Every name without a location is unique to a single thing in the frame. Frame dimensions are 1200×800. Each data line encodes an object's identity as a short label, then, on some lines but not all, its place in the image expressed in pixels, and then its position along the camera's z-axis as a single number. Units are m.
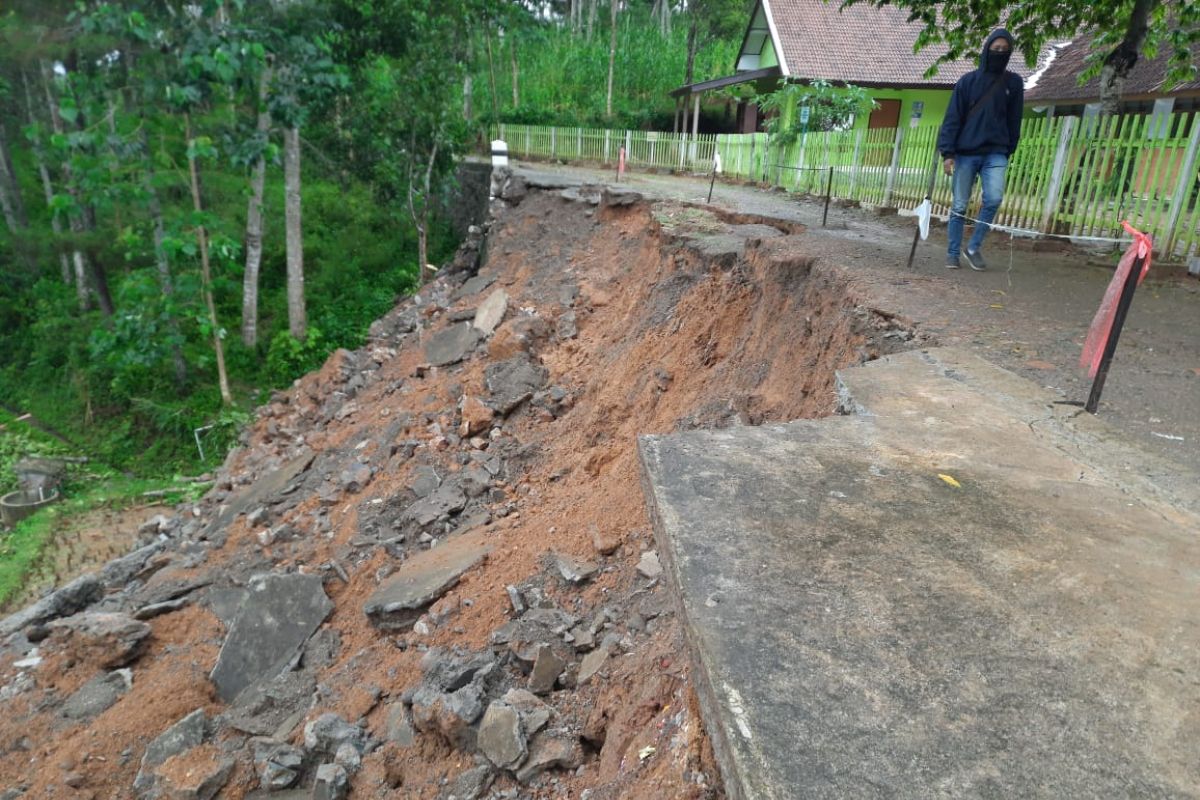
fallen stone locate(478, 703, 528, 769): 2.64
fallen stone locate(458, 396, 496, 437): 7.16
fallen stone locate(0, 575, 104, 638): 6.98
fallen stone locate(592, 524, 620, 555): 3.77
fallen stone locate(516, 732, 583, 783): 2.57
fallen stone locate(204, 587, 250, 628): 5.72
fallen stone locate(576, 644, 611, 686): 2.91
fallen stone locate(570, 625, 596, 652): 3.14
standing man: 5.77
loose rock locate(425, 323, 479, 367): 9.33
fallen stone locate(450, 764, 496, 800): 2.66
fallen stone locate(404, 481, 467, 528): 5.83
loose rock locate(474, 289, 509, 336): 9.46
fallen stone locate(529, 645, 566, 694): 3.00
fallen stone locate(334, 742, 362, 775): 3.16
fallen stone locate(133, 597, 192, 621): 6.09
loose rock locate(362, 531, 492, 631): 4.37
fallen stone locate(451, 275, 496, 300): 11.46
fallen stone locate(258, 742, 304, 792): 3.40
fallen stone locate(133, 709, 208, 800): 3.99
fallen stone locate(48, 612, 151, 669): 5.61
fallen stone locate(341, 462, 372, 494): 7.23
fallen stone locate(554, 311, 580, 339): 8.67
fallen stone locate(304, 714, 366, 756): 3.40
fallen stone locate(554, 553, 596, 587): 3.67
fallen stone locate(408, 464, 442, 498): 6.41
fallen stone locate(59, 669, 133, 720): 5.09
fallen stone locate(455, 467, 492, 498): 6.06
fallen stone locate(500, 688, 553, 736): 2.72
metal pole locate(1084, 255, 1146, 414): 2.89
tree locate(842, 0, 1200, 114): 7.07
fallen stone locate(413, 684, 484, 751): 2.90
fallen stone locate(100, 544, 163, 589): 7.54
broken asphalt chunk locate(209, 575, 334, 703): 4.89
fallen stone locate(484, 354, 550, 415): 7.39
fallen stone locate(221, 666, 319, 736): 4.13
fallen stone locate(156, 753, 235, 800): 3.60
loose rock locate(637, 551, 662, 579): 3.25
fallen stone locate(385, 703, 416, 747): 3.16
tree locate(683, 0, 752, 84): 26.77
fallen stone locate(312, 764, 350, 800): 3.04
